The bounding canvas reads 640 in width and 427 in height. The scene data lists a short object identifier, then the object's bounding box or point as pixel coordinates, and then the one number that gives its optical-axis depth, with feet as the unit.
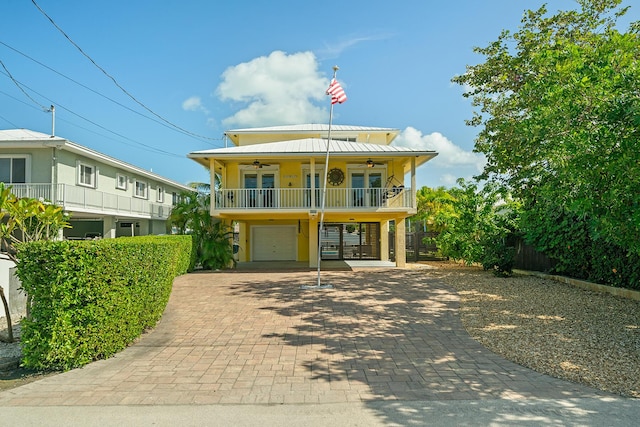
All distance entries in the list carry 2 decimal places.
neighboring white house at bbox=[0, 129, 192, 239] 55.26
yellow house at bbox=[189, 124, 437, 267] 50.62
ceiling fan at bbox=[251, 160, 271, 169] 52.85
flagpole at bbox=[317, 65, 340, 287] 36.02
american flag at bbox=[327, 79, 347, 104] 36.45
